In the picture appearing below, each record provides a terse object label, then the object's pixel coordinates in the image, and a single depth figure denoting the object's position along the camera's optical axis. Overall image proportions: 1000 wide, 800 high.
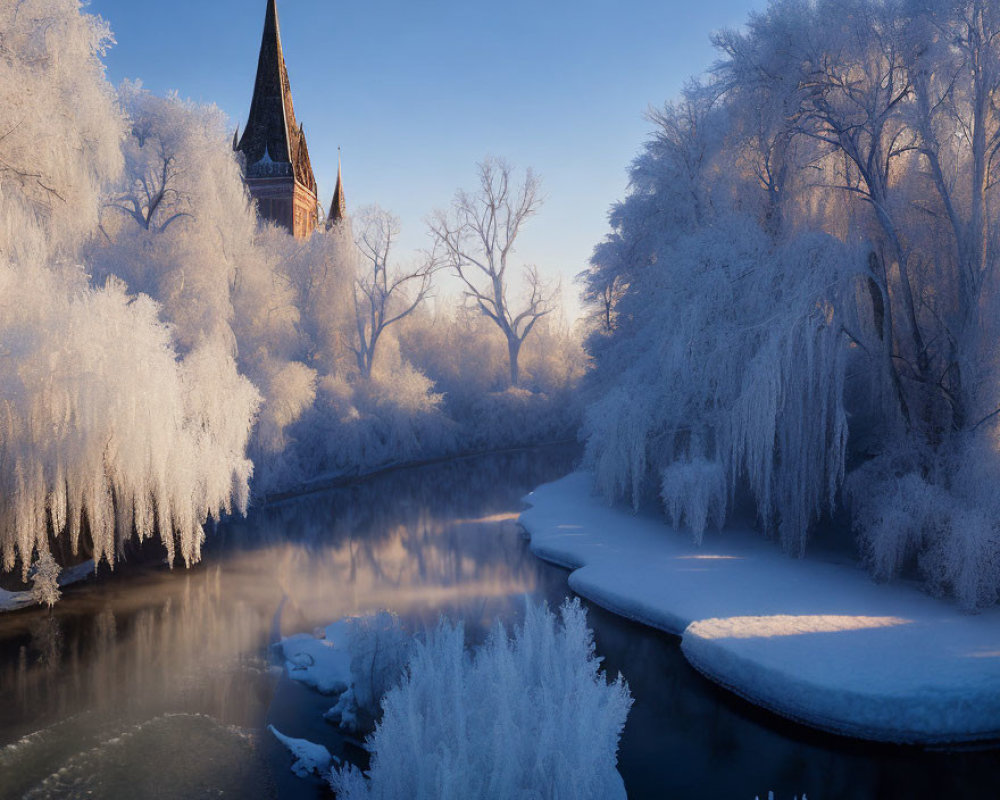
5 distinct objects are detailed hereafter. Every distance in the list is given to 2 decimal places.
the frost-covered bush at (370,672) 7.21
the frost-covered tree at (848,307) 9.86
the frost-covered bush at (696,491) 12.05
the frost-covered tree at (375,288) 27.30
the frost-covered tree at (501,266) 32.00
